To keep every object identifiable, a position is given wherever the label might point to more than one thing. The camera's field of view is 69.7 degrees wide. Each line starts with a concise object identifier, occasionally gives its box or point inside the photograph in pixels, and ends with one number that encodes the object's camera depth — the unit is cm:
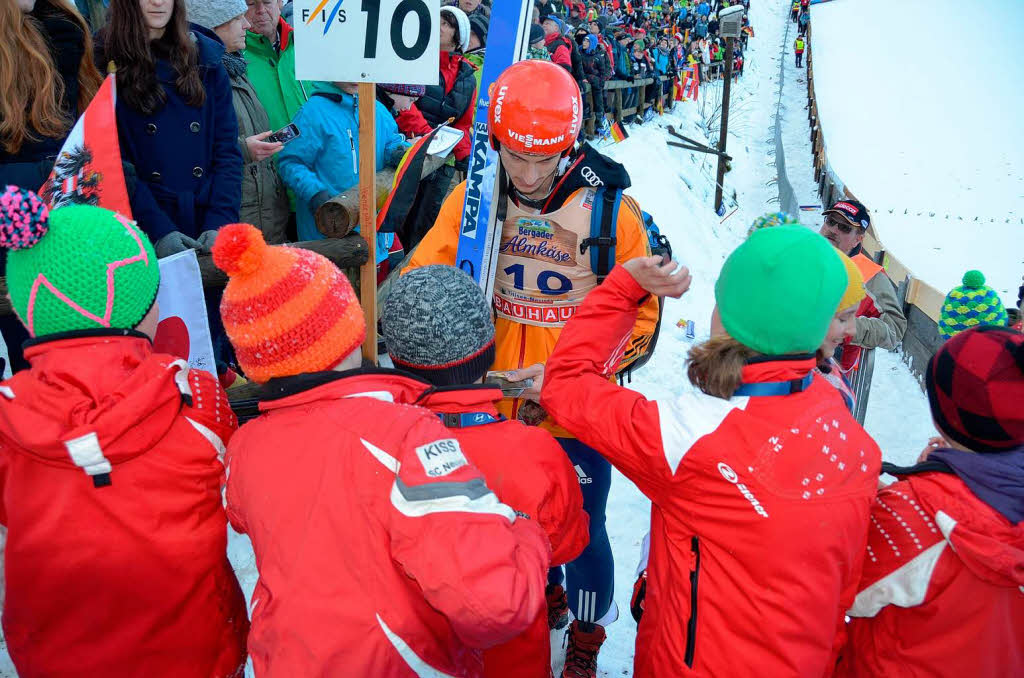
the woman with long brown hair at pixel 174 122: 330
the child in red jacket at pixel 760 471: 172
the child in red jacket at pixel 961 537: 172
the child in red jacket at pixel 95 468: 171
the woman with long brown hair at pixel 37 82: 292
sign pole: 315
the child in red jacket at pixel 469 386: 186
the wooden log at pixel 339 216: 354
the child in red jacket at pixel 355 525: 142
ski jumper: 290
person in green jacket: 486
